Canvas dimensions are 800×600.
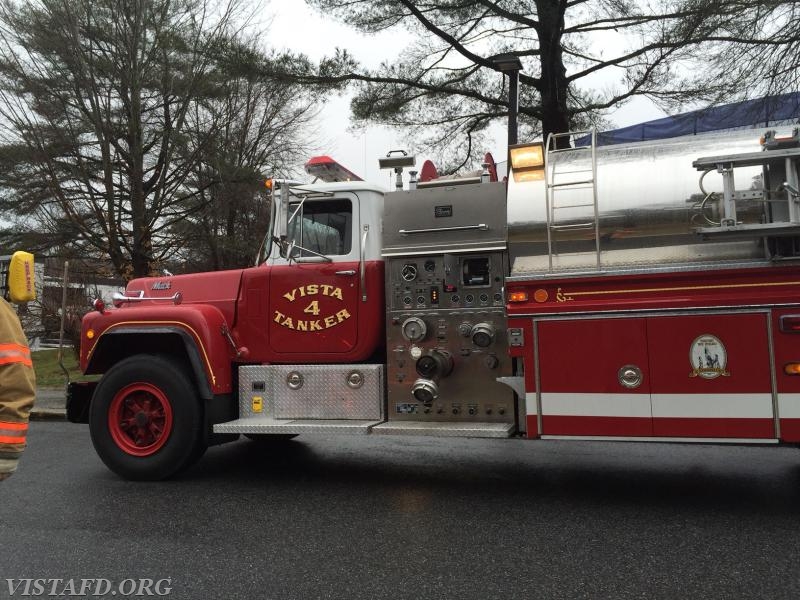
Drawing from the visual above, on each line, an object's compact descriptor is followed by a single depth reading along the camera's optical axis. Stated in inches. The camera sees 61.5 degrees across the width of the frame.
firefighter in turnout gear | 87.7
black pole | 351.6
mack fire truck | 165.9
